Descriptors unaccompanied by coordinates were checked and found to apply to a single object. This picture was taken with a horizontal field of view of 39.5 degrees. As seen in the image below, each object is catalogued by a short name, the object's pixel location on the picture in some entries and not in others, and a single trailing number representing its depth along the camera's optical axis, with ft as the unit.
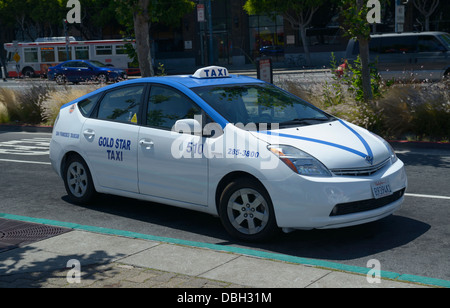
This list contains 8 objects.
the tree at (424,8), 135.85
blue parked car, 123.24
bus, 144.56
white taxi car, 19.65
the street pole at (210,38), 148.40
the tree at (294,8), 132.16
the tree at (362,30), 43.62
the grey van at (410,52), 72.49
